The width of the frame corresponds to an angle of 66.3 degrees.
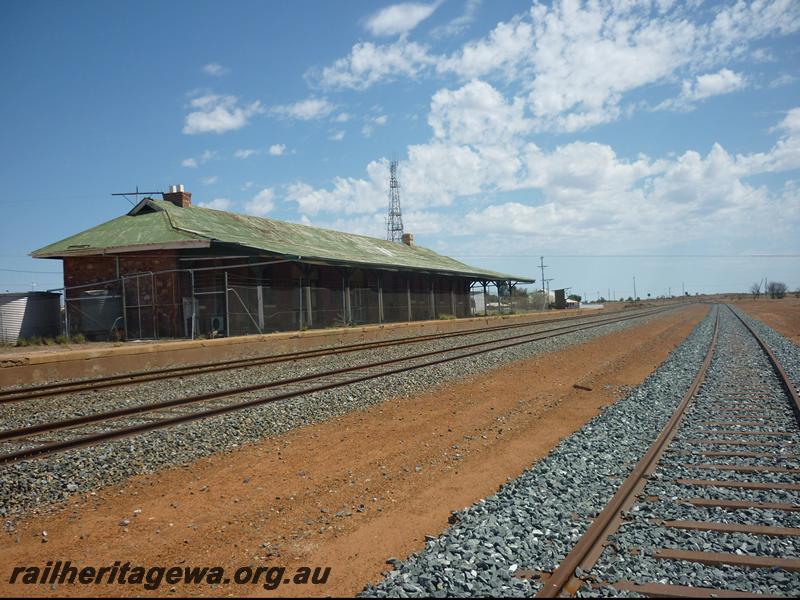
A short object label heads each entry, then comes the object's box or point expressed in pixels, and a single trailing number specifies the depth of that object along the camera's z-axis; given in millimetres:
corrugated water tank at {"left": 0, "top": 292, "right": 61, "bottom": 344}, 23469
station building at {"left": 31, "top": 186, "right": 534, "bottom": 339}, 24141
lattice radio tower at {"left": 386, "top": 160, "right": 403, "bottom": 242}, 75331
